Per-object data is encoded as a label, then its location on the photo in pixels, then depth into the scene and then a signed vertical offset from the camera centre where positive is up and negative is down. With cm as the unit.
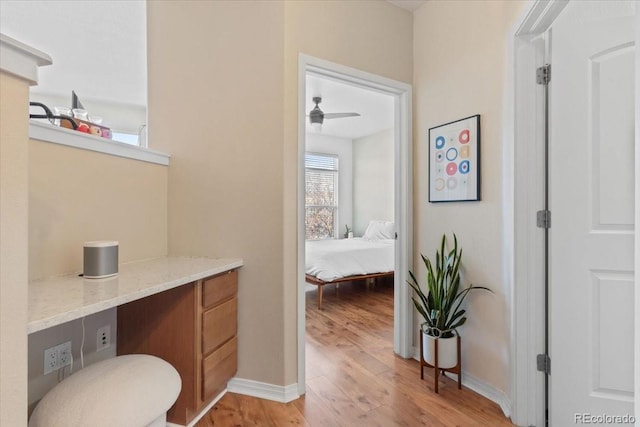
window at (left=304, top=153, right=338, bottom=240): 635 +34
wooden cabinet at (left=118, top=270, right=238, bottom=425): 160 -64
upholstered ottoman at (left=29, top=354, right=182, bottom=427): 101 -63
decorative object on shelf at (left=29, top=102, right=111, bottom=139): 168 +50
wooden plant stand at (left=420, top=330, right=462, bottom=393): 196 -97
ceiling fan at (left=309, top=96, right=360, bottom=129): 398 +124
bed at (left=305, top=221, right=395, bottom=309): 381 -63
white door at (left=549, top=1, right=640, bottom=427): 133 +1
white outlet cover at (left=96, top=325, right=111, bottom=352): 165 -67
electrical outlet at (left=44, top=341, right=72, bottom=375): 138 -65
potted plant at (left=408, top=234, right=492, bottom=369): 200 -63
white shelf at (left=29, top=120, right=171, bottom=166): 138 +35
